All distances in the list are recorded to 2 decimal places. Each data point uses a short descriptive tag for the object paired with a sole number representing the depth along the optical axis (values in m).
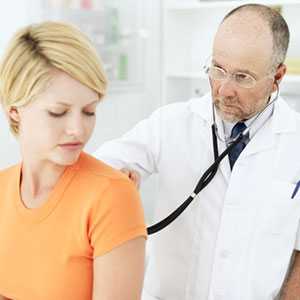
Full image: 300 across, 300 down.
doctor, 1.23
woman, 0.91
